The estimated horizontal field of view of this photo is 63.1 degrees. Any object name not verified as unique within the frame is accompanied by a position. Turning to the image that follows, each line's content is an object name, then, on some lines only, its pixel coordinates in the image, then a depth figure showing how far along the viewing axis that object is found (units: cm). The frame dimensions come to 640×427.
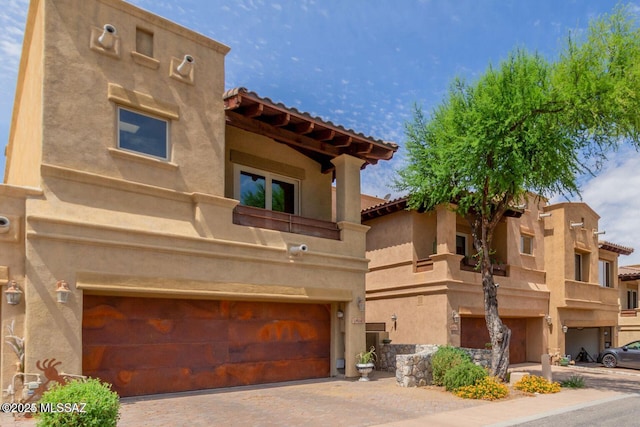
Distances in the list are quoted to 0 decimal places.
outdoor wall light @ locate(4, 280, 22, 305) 1011
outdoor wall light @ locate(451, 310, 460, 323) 2013
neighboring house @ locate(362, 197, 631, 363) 2062
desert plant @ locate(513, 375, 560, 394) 1499
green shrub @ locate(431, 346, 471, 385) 1535
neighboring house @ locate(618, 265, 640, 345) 3403
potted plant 1577
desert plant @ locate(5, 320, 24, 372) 1012
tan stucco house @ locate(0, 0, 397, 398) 1088
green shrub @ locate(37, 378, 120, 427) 691
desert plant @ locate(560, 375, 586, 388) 1628
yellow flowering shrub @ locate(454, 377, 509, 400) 1355
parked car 2480
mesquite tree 1491
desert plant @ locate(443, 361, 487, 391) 1433
